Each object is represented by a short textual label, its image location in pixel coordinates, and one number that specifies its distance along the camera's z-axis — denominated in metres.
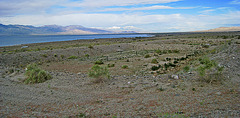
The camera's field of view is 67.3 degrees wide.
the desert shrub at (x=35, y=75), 12.84
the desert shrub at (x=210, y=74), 10.91
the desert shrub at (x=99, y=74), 12.48
